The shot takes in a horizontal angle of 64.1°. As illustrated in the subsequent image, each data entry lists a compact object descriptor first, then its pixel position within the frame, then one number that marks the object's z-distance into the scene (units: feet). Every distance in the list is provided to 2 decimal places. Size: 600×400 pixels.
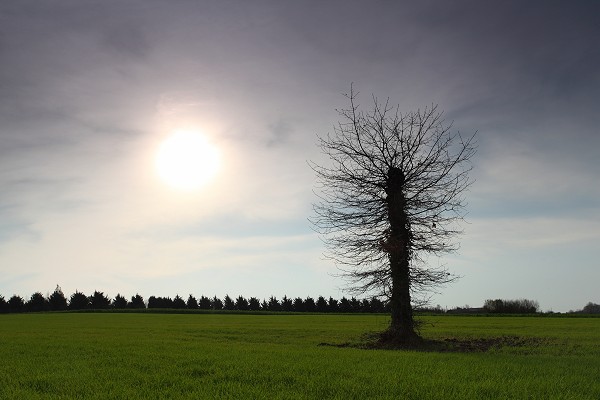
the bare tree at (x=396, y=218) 63.67
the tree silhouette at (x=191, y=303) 441.68
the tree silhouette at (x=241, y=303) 445.62
